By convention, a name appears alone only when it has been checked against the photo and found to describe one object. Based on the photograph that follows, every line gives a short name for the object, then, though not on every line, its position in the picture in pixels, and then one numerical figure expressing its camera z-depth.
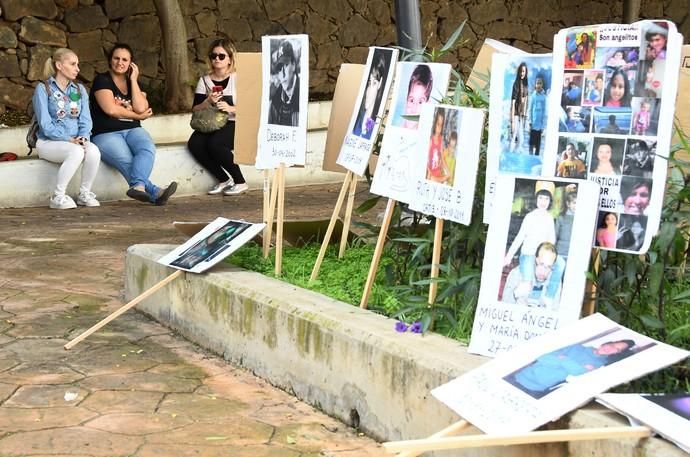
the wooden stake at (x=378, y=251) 4.42
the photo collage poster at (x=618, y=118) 3.40
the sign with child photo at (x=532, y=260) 3.45
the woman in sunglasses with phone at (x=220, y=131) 9.61
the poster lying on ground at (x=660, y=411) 2.81
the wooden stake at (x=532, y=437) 2.85
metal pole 6.61
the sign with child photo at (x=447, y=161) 3.95
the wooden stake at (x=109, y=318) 5.01
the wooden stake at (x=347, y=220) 5.20
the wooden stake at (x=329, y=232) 5.02
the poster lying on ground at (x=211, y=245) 5.19
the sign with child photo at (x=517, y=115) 3.80
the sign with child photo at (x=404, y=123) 4.43
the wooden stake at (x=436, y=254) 4.05
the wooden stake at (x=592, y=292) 3.60
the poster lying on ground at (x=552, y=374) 3.10
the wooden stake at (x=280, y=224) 5.19
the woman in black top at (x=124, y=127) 9.33
